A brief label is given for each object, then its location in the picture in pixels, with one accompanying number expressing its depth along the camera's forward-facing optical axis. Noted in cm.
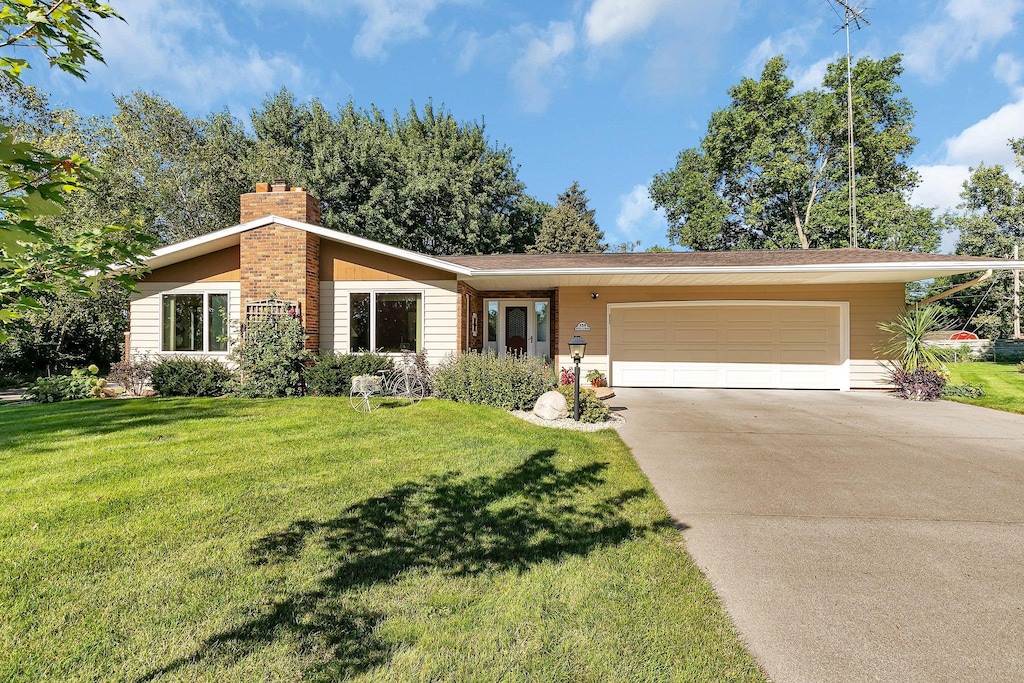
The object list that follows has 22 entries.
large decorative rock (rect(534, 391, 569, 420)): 741
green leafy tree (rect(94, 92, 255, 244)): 1875
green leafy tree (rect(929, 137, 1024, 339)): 2594
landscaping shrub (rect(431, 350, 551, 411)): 840
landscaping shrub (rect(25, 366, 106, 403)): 973
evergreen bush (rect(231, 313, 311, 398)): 944
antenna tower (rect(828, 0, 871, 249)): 1594
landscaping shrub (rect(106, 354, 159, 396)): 1037
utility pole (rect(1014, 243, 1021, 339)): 2731
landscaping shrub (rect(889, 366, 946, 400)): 998
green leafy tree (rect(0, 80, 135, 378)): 1580
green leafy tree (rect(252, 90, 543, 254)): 2092
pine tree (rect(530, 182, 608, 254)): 2567
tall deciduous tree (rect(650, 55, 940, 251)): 2297
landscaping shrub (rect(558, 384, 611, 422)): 737
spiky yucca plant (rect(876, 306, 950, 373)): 1032
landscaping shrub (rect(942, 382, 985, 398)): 993
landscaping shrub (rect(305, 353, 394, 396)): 959
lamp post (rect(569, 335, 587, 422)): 720
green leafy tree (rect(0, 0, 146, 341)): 147
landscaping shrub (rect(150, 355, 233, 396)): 980
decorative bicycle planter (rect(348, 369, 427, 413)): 828
